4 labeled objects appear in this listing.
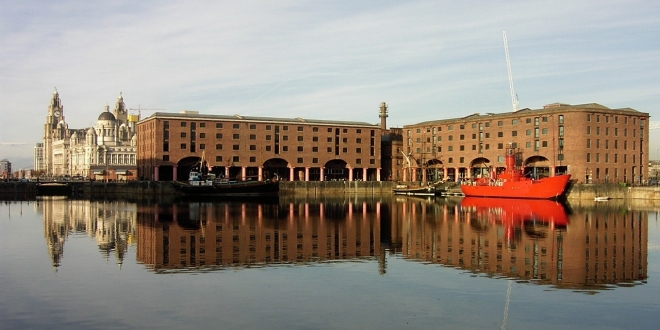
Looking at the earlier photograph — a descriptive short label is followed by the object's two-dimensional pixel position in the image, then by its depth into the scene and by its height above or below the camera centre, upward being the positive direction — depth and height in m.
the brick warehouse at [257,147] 108.94 +2.31
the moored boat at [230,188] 97.12 -4.35
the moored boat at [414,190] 107.19 -5.20
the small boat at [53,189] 120.56 -5.64
